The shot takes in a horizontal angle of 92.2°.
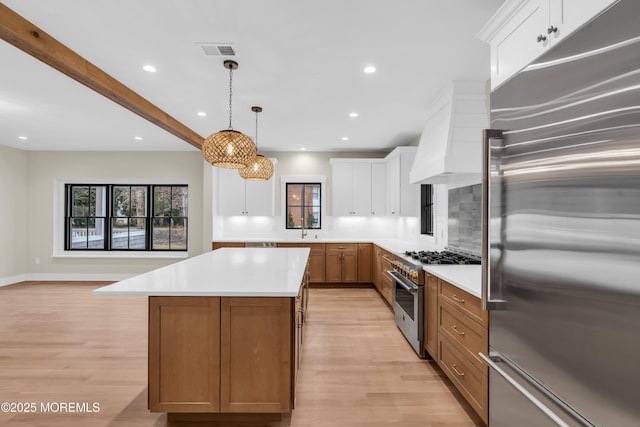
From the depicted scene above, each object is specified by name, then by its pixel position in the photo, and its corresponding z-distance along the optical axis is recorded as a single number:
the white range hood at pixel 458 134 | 2.86
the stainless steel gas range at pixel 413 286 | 2.93
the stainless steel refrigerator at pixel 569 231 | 0.88
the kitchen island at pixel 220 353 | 1.92
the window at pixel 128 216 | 6.58
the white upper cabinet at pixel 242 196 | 6.15
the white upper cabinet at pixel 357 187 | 6.16
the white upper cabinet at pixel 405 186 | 5.19
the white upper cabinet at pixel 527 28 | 1.14
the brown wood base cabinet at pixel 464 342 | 1.89
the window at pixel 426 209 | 4.92
